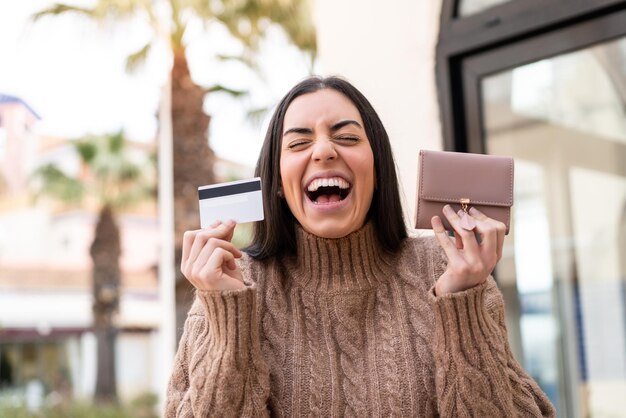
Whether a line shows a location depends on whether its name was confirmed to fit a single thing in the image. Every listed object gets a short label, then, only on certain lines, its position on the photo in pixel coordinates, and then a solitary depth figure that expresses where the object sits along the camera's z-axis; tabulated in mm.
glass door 4125
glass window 3738
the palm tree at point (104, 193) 16566
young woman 1656
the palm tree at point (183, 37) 9703
